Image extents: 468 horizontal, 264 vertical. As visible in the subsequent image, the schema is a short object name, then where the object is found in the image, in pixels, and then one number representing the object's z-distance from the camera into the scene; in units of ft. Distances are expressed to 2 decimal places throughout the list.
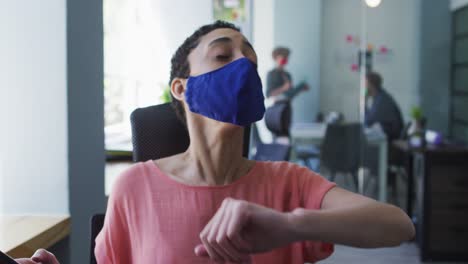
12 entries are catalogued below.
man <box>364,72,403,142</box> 18.65
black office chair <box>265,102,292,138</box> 14.90
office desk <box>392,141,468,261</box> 14.74
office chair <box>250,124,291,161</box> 10.73
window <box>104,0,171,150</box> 12.41
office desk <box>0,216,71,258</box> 5.09
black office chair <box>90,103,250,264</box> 4.79
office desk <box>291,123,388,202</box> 18.88
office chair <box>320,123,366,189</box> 20.40
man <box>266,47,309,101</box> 20.97
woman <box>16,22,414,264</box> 3.47
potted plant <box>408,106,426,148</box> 16.07
